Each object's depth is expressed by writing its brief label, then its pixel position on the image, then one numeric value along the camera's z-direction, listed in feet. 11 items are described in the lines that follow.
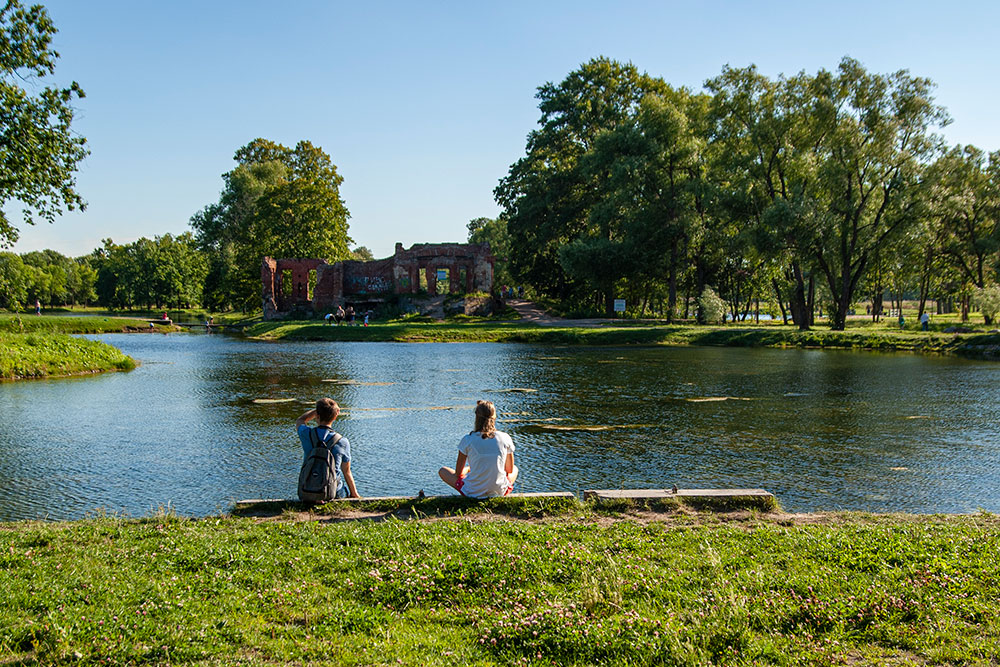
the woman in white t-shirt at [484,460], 29.14
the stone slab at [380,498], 29.51
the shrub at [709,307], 160.45
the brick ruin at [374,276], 213.05
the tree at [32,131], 72.18
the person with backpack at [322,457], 29.32
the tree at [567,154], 197.16
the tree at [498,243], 306.10
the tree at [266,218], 231.30
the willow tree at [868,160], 131.64
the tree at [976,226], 167.02
